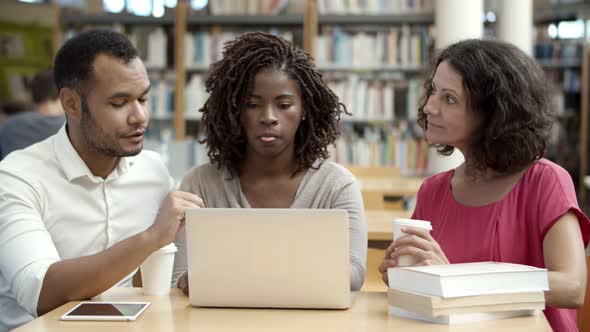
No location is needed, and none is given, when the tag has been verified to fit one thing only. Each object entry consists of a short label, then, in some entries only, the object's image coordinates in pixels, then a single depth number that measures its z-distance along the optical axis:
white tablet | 2.57
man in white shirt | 2.94
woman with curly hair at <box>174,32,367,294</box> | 3.11
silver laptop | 2.57
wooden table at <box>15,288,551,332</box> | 2.51
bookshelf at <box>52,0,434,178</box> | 8.35
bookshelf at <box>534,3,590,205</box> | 11.49
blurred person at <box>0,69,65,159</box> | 5.71
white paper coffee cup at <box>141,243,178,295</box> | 2.80
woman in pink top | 2.87
